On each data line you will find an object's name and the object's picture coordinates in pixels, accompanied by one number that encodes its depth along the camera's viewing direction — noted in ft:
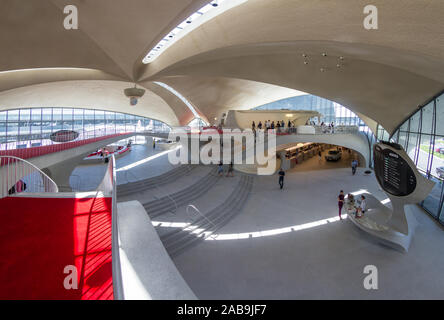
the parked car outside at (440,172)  35.95
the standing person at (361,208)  29.40
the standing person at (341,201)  33.08
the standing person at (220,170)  50.86
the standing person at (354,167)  63.38
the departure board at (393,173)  24.79
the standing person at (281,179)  47.80
